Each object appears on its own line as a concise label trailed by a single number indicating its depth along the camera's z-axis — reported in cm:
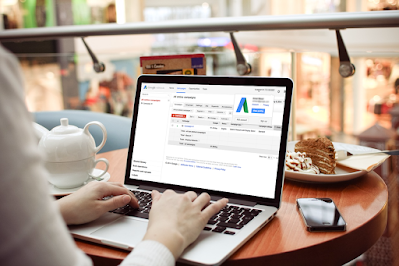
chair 161
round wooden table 57
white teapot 80
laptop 65
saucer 80
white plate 81
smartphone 62
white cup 80
